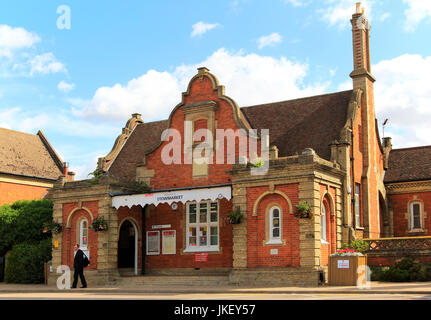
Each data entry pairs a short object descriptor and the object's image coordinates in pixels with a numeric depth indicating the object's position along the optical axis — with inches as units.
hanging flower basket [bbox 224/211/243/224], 950.4
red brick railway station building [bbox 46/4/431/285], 939.3
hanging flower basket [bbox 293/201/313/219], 887.1
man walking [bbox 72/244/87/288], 936.3
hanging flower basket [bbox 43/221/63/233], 1141.1
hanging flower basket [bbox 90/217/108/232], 1069.1
